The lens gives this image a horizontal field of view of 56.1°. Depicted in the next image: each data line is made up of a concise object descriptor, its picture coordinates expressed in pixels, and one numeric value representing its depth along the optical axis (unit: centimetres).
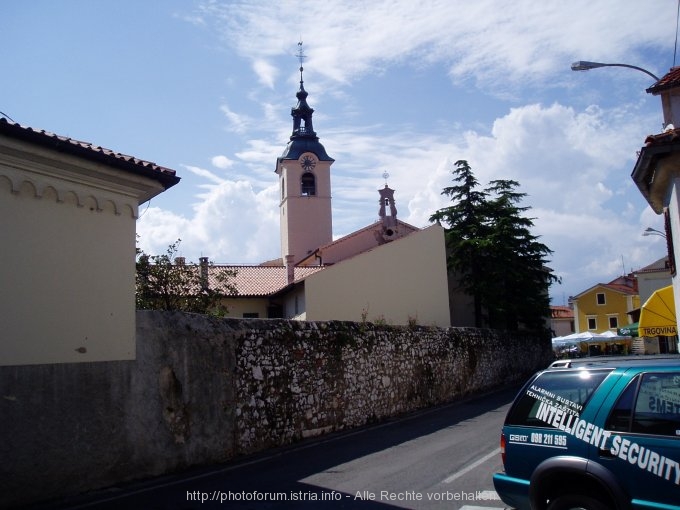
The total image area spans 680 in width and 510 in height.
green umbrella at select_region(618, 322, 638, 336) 2829
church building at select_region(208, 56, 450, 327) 2953
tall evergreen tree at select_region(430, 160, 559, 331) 3375
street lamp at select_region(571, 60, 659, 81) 1296
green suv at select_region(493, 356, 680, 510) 502
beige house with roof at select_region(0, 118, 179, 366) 861
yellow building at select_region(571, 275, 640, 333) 7400
